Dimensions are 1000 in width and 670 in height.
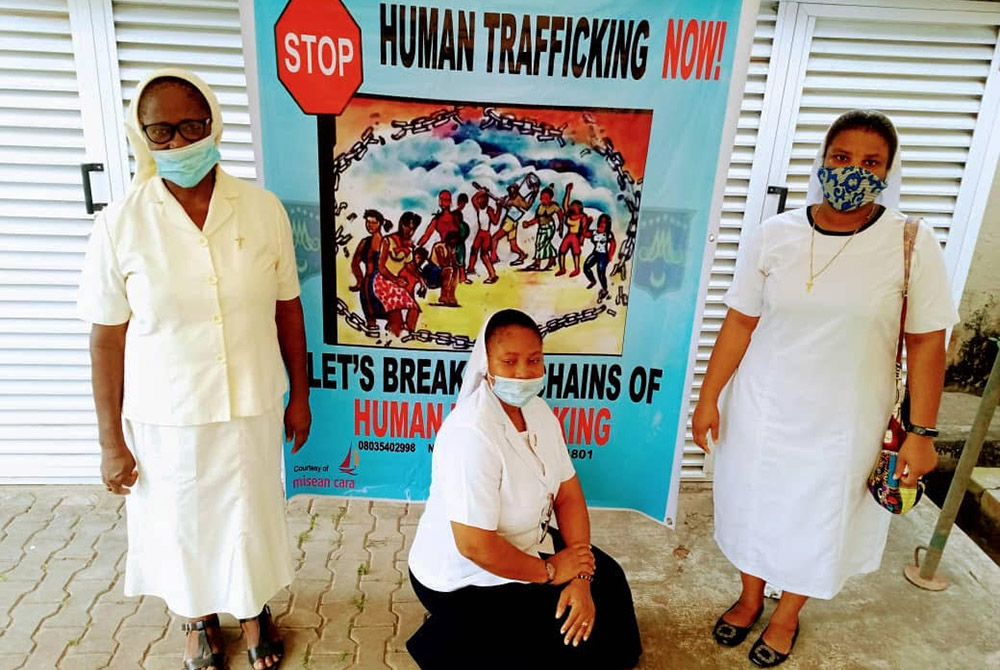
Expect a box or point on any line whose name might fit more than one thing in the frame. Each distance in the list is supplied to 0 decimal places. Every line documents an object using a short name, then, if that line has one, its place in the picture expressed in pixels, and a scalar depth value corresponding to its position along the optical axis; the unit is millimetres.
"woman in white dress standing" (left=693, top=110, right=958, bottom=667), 2244
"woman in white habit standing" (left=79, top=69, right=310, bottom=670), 2068
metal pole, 3037
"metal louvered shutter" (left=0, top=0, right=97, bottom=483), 3014
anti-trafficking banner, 2637
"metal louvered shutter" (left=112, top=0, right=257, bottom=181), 2973
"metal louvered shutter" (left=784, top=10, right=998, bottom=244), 3197
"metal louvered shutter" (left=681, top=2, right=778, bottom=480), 3207
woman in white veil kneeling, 2275
